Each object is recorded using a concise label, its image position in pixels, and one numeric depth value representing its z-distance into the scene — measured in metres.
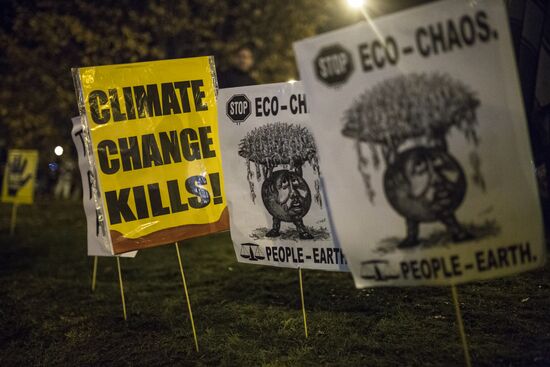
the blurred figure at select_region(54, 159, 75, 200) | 17.57
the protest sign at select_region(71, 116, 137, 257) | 4.95
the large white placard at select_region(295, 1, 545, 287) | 2.85
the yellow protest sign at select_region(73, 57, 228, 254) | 4.42
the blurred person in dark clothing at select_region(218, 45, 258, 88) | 7.01
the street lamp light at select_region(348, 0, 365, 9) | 8.69
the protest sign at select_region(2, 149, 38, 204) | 11.08
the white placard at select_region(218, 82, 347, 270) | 4.42
